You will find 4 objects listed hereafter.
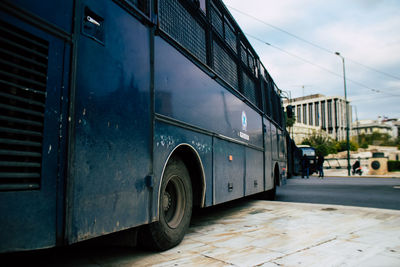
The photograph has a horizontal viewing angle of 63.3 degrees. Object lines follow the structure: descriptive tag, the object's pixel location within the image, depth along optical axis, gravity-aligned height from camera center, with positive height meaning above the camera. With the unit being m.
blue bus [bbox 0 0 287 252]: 1.80 +0.34
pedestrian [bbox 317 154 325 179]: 23.69 +0.05
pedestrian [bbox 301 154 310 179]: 23.46 +0.05
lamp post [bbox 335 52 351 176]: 25.59 +4.79
